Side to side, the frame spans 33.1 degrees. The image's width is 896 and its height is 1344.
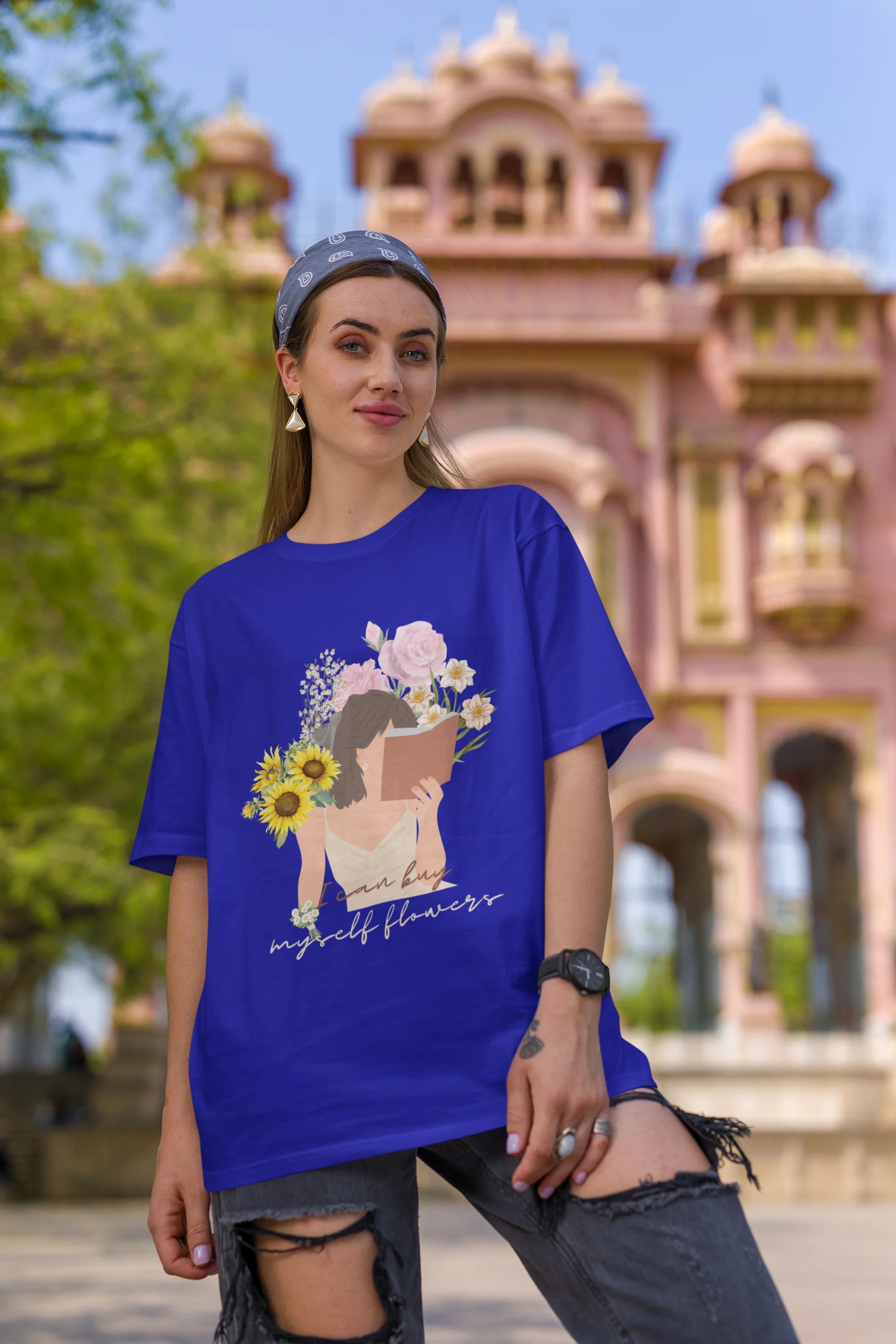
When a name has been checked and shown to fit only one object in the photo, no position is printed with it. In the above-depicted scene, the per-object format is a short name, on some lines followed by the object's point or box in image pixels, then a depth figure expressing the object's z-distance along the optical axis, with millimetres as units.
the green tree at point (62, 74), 7402
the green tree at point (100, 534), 9094
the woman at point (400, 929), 1591
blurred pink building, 20656
